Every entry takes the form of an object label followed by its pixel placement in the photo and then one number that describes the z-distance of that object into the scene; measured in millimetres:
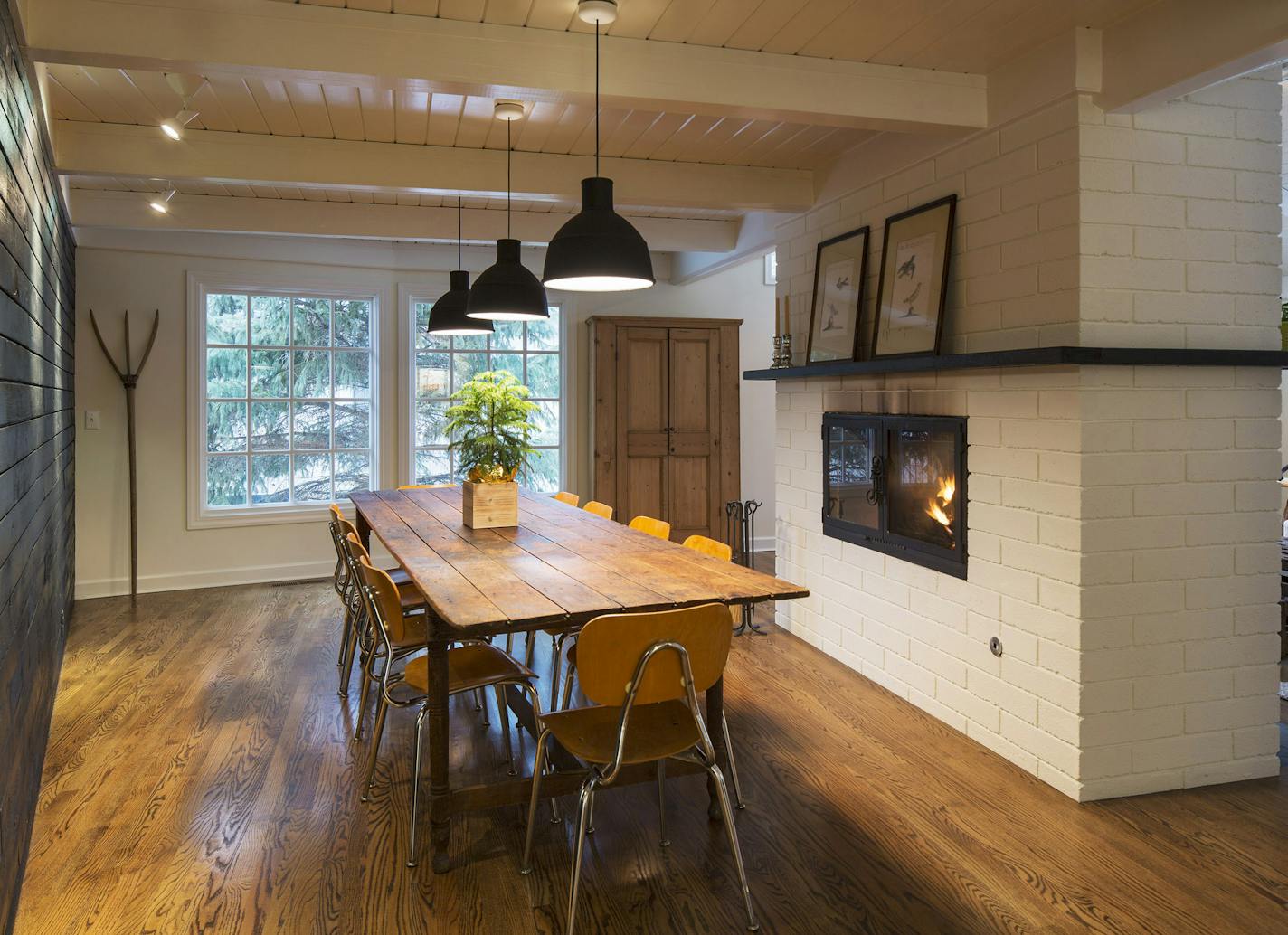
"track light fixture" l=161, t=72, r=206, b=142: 3252
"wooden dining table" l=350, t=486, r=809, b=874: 2328
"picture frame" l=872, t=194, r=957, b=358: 3605
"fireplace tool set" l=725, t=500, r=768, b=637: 5161
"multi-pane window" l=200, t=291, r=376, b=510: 6512
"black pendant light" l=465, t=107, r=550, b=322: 3953
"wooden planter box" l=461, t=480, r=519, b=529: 3785
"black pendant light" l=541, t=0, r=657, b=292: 2721
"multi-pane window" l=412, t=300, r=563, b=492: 7043
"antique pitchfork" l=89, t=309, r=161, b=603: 6074
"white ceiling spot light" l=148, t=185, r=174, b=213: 4857
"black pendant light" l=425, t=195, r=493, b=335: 4789
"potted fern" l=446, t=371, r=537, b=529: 3723
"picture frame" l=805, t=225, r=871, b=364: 4202
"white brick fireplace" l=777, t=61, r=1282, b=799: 2965
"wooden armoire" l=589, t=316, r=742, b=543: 7031
